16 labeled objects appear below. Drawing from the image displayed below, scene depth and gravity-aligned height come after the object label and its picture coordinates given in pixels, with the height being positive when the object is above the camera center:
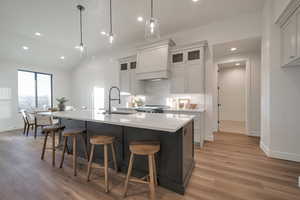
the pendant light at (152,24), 2.06 +1.14
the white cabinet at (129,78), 4.74 +0.73
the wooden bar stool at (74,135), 2.22 -0.61
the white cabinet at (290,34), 2.18 +1.13
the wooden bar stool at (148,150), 1.59 -0.62
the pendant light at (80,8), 3.33 +2.27
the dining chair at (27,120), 4.77 -0.73
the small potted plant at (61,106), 3.47 -0.18
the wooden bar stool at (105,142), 1.84 -0.61
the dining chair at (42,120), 4.52 -0.71
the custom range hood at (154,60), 3.91 +1.16
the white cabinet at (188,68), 3.61 +0.84
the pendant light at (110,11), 3.28 +2.28
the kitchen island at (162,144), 1.76 -0.65
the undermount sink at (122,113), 2.73 -0.29
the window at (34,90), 5.87 +0.44
